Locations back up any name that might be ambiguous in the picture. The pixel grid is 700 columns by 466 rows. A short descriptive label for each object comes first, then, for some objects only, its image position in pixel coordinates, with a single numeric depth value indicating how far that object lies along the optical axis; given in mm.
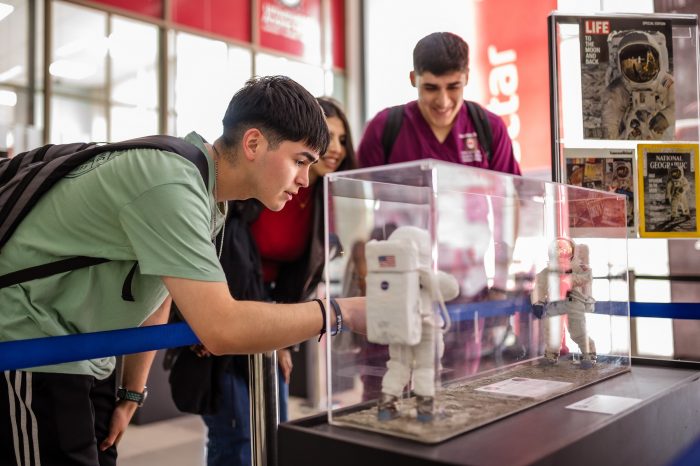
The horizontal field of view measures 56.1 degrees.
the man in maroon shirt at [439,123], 2156
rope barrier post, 1632
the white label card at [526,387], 1285
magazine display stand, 2072
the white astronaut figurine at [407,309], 1029
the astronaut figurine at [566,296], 1604
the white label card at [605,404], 1217
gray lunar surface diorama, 1025
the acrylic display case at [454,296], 1041
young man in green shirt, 1132
